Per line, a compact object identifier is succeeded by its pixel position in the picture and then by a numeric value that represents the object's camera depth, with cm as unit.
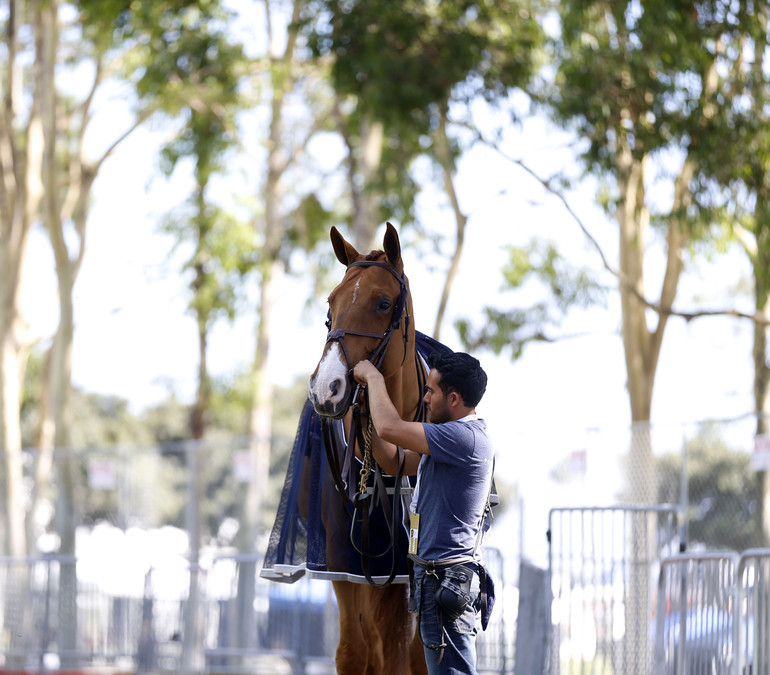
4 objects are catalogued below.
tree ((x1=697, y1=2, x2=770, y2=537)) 2847
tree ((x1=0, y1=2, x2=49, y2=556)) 3931
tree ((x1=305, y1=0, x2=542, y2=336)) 3148
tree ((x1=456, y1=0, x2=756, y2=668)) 2856
